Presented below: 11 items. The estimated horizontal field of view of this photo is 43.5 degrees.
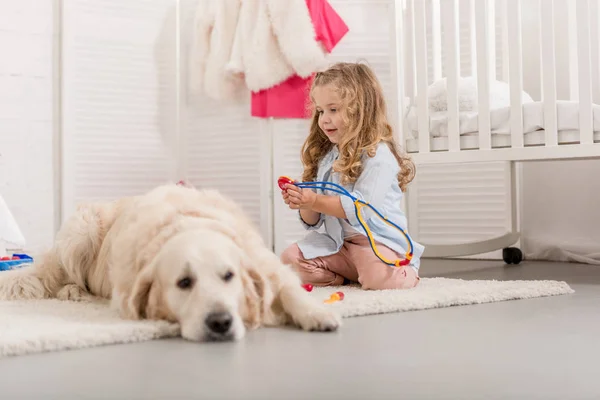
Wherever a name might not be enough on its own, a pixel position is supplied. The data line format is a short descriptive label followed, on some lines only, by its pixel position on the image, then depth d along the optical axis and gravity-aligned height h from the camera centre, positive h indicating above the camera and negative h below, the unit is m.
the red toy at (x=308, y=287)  2.17 -0.21
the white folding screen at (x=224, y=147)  3.90 +0.37
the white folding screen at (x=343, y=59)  3.85 +0.77
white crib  2.56 +0.38
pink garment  3.71 +0.64
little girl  2.30 +0.10
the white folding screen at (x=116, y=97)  3.87 +0.65
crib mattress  2.56 +0.31
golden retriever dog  1.47 -0.12
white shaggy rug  1.42 -0.22
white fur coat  3.67 +0.86
